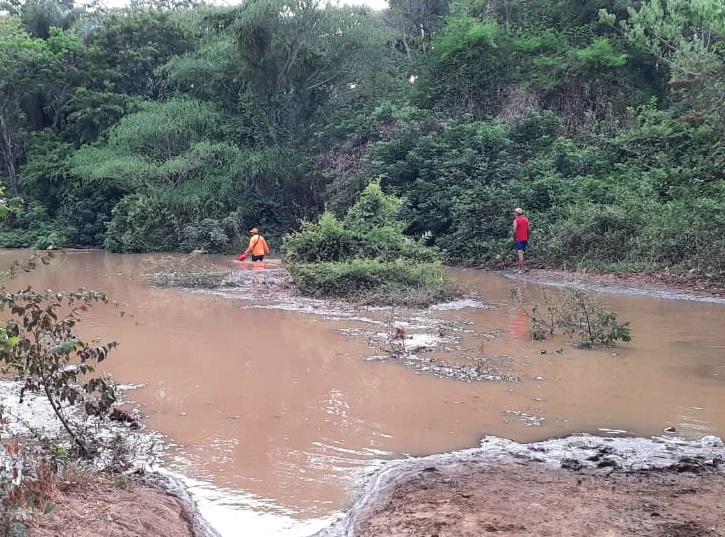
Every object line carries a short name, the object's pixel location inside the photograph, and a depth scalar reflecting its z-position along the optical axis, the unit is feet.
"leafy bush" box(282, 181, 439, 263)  51.83
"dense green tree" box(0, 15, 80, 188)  100.72
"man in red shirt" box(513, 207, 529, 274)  62.49
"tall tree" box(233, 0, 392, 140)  87.76
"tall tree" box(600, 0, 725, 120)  49.24
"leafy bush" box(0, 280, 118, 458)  15.07
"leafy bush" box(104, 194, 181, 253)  87.97
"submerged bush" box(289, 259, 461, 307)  45.37
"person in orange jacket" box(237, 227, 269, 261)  61.31
